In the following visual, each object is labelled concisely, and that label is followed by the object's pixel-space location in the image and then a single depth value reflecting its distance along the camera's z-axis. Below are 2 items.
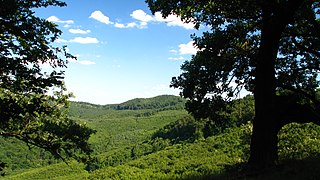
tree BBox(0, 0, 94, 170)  10.04
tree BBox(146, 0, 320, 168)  11.22
